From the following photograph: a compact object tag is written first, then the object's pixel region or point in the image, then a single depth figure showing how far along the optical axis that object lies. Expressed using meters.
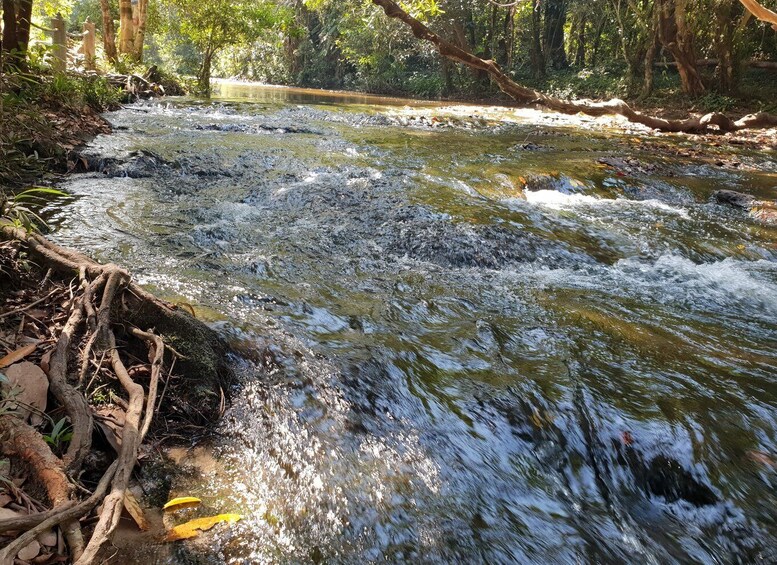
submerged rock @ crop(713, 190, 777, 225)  7.03
